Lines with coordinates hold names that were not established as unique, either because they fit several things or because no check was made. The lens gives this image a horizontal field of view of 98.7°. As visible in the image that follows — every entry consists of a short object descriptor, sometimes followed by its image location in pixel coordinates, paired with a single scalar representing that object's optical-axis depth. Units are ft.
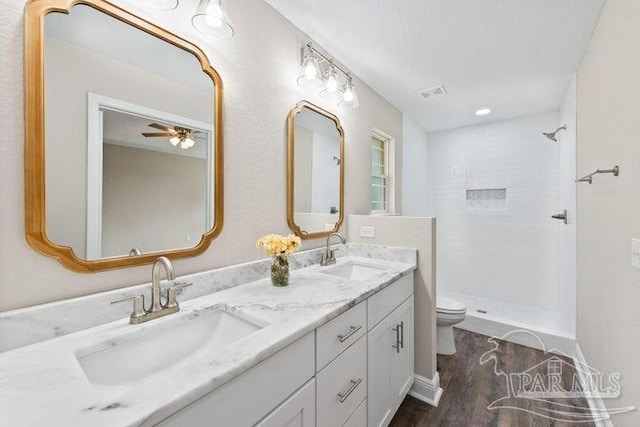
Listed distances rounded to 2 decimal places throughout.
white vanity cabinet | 2.25
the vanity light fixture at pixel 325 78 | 5.51
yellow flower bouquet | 4.31
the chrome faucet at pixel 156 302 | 2.96
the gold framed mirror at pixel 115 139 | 2.70
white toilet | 7.35
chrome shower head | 8.97
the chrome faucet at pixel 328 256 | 5.84
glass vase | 4.31
